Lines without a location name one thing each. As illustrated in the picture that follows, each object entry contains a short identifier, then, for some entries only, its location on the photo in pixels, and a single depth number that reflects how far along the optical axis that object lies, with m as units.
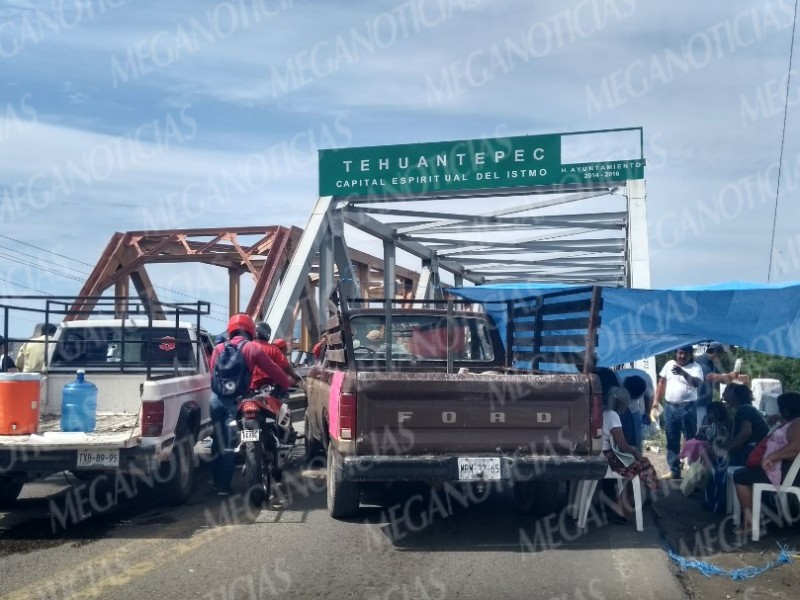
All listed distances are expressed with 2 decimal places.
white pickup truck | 7.00
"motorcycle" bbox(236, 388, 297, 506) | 7.95
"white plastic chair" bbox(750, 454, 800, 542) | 6.94
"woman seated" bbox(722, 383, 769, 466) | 7.62
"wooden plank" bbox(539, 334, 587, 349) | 7.39
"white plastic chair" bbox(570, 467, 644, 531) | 7.31
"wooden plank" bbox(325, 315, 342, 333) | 7.97
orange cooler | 7.10
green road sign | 16.73
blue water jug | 7.37
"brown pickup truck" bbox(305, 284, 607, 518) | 6.60
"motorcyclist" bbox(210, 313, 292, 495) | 8.63
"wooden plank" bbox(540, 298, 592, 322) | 7.29
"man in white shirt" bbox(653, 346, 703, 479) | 10.47
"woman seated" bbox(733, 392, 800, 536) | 6.97
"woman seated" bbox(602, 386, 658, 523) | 7.42
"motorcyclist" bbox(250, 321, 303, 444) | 8.60
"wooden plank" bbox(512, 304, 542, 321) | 8.70
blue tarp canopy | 7.30
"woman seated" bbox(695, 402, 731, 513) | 7.96
